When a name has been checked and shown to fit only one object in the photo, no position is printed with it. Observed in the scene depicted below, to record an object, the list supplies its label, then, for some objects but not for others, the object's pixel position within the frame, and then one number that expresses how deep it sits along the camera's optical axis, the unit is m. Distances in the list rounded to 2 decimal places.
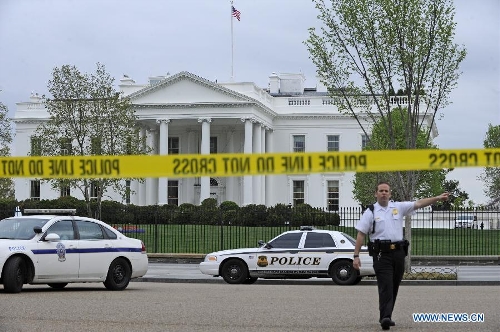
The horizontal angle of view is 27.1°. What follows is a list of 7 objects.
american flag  75.62
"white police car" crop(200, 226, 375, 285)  22.41
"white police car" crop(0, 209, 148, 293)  16.69
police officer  11.32
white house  80.19
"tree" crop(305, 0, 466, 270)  25.19
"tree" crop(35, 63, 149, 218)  48.59
